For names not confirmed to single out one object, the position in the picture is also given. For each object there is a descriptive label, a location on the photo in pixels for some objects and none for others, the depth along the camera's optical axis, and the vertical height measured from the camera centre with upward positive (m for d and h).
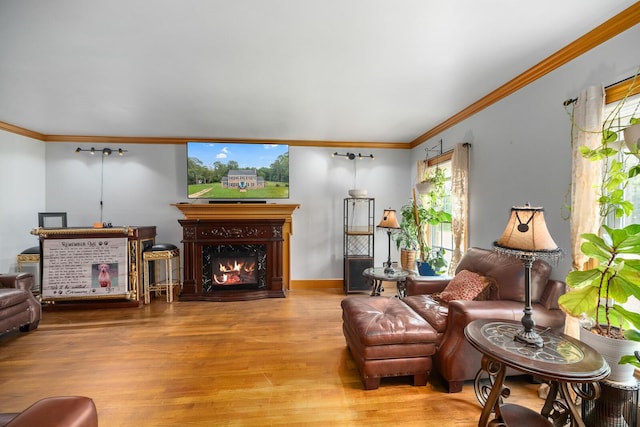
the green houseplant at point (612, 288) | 1.52 -0.43
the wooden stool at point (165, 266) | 4.35 -0.93
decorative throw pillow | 2.60 -0.72
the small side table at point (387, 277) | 3.28 -0.77
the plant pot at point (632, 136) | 1.53 +0.40
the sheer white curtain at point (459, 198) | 3.53 +0.15
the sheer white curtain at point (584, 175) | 2.02 +0.25
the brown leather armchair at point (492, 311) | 2.14 -0.77
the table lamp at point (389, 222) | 3.61 -0.16
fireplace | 4.58 -0.67
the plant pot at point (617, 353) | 1.55 -0.79
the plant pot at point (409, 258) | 4.59 -0.78
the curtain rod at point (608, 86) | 1.84 +0.85
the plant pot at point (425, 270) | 3.93 -0.82
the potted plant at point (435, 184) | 4.01 +0.37
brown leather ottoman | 2.18 -1.07
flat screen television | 4.89 +0.68
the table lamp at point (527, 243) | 1.51 -0.18
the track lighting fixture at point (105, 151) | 4.66 +0.97
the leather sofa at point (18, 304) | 3.00 -1.04
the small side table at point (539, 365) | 1.37 -0.76
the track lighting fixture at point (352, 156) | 5.16 +0.99
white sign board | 4.04 -0.83
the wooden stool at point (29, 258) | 4.05 -0.69
